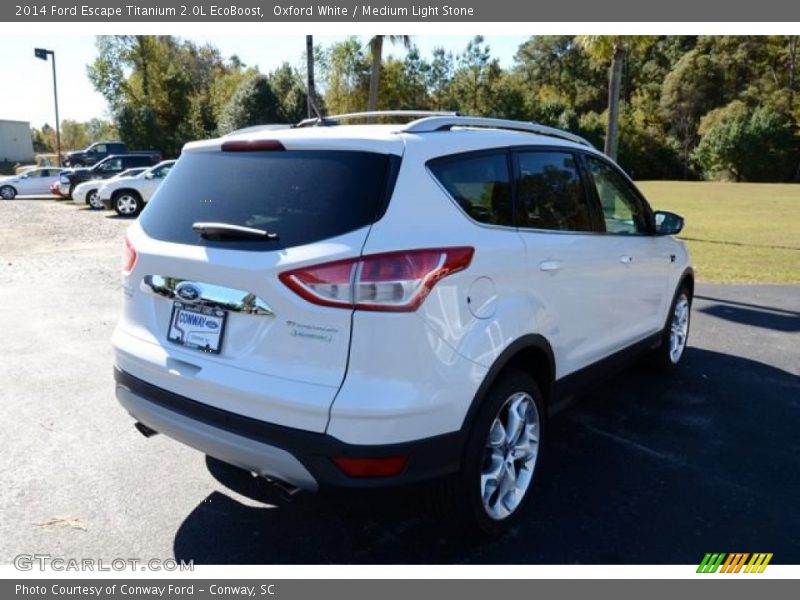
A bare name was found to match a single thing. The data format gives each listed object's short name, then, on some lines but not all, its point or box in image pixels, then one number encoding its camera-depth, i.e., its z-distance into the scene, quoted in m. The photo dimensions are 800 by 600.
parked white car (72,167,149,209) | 23.11
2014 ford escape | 2.47
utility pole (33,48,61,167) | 36.47
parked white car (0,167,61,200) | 29.50
